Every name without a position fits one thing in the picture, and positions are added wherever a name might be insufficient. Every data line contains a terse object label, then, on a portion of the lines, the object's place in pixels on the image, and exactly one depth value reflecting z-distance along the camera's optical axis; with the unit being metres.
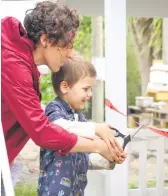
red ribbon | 3.81
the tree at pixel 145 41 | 17.70
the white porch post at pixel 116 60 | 3.86
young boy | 2.80
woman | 2.29
